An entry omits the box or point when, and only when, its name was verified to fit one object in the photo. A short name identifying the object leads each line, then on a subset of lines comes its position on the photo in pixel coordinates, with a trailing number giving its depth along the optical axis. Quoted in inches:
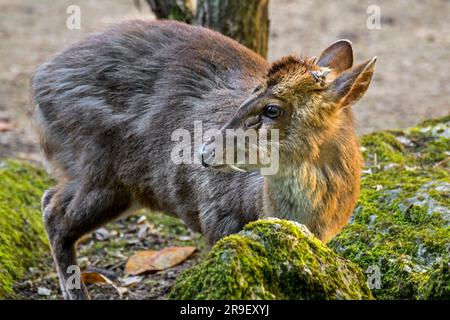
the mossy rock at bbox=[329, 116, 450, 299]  168.4
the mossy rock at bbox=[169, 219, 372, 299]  128.0
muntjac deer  172.1
